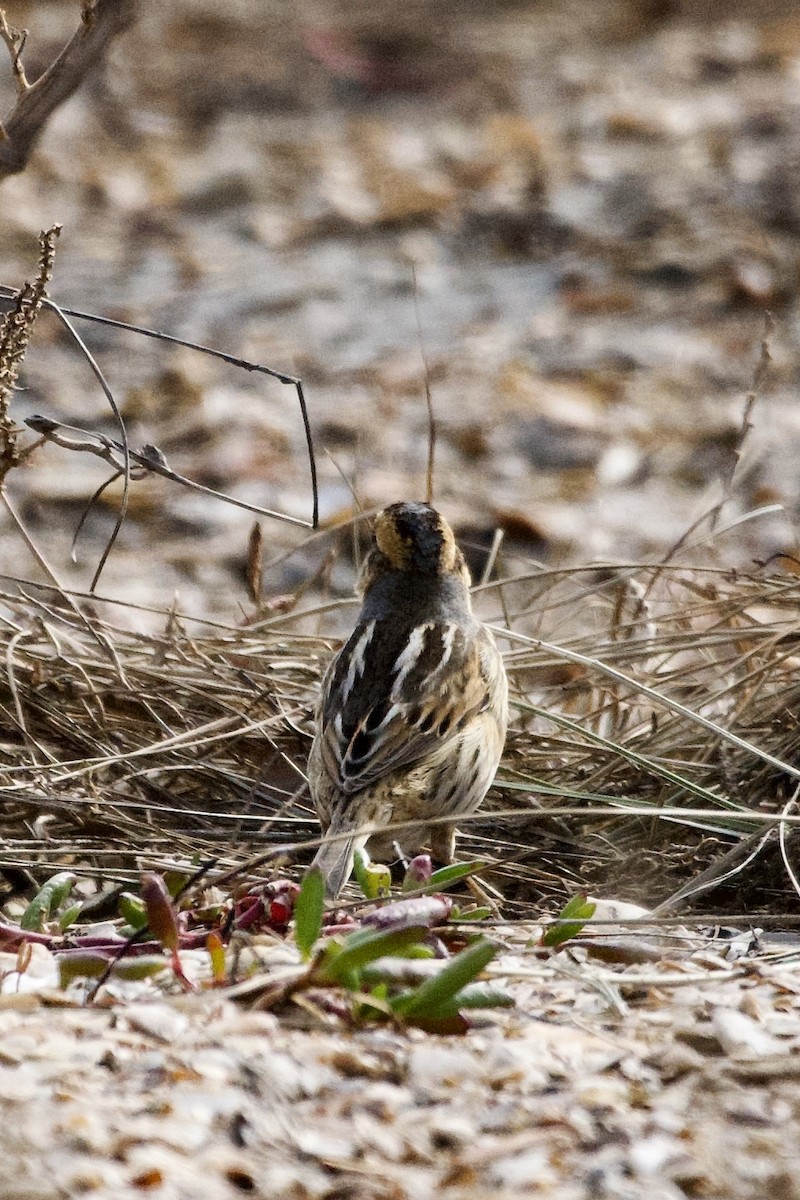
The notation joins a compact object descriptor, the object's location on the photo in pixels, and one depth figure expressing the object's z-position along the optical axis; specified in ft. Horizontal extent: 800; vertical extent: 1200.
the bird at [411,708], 32.96
